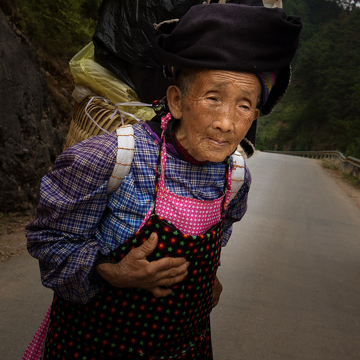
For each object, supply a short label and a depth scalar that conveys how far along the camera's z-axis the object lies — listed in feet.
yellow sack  6.31
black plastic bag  6.00
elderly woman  4.13
